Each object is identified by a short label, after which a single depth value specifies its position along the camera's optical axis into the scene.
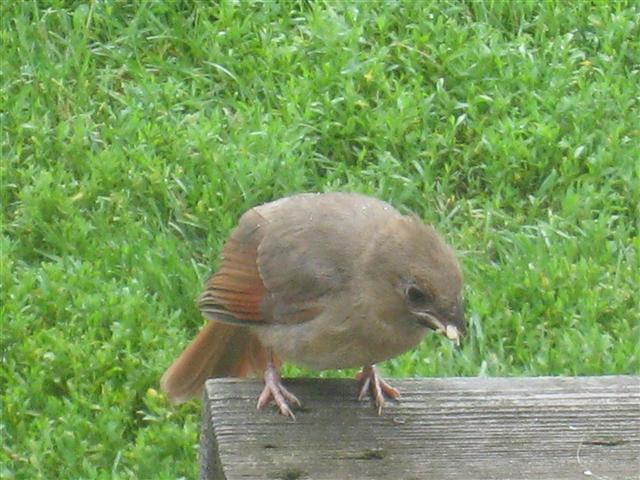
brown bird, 6.59
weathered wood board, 5.82
